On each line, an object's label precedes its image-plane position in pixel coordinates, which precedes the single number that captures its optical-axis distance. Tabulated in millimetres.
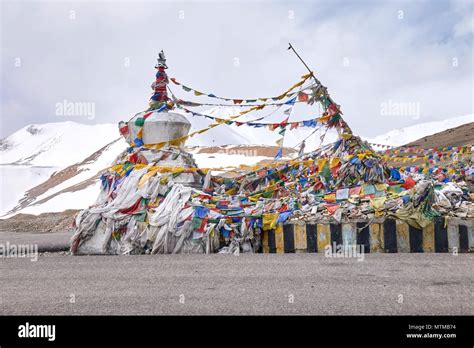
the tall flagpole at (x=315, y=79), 12828
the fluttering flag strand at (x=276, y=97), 12844
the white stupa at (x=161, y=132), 12703
